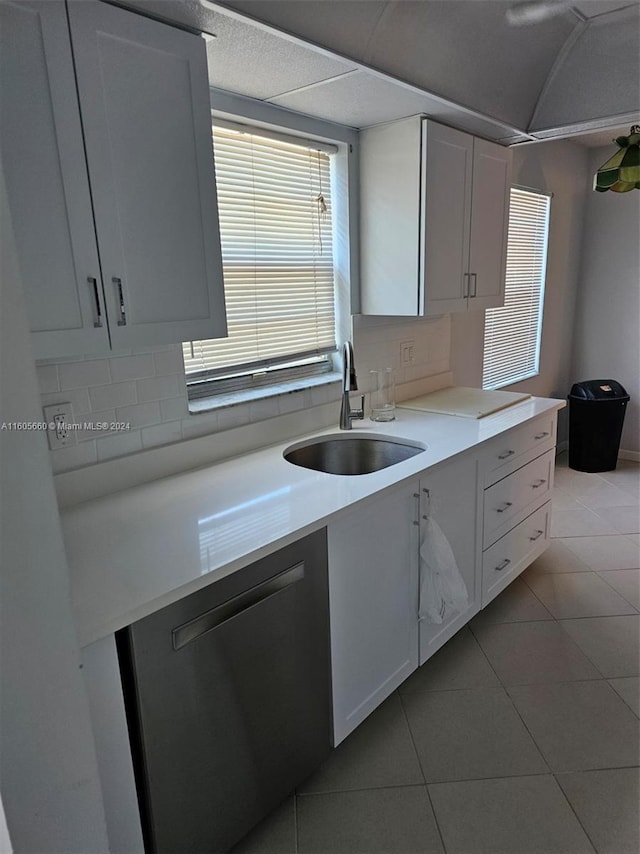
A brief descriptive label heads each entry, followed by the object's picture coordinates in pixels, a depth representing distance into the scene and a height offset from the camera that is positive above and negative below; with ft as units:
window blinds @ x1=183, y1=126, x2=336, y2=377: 6.82 +0.54
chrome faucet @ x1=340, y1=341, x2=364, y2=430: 7.55 -1.24
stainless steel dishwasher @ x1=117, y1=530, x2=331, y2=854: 3.93 -3.24
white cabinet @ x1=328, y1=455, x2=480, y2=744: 5.46 -3.15
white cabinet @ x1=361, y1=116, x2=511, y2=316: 7.61 +1.09
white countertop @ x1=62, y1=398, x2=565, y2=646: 3.87 -2.04
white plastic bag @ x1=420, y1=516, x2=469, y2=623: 6.36 -3.40
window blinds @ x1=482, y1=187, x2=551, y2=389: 12.64 -0.41
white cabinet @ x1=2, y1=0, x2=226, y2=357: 3.88 +0.93
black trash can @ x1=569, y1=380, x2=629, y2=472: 14.20 -3.59
